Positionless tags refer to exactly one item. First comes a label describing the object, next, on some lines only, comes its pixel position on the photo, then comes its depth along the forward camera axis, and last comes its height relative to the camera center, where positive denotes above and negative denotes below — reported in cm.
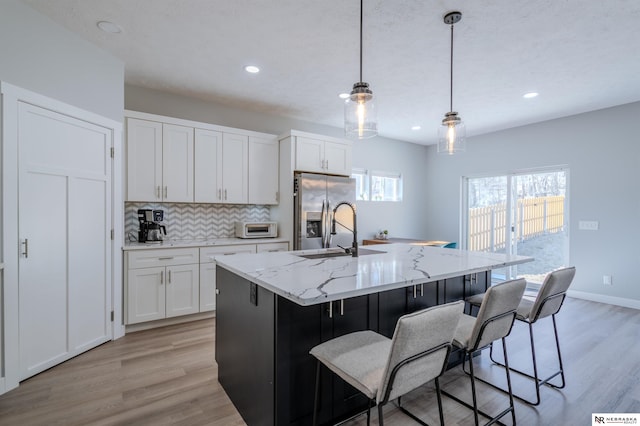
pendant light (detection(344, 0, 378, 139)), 200 +66
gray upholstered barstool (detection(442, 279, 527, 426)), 157 -58
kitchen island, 154 -59
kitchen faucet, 236 -27
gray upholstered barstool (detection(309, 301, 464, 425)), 117 -64
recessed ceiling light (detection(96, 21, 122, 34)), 245 +146
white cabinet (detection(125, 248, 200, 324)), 316 -77
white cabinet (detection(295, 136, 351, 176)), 422 +79
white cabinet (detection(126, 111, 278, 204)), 341 +59
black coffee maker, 349 -19
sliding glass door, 491 -9
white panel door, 230 -22
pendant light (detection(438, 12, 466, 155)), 252 +63
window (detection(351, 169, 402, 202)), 567 +50
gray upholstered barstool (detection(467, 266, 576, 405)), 194 -58
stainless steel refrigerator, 402 +1
